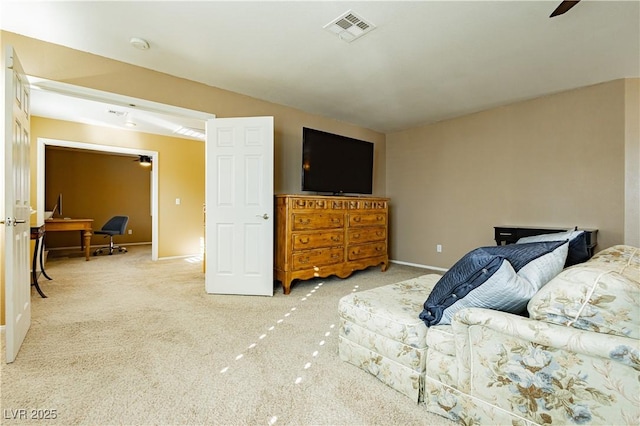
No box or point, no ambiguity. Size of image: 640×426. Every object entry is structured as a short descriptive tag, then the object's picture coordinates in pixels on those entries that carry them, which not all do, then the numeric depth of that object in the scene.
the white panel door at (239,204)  3.36
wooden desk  5.34
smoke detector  2.52
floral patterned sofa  0.99
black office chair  6.47
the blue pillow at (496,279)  1.27
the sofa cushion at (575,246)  1.67
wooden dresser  3.46
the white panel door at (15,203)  1.81
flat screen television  3.91
